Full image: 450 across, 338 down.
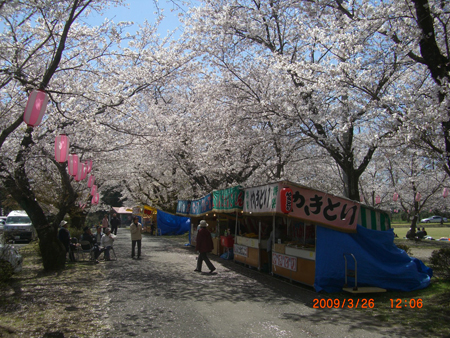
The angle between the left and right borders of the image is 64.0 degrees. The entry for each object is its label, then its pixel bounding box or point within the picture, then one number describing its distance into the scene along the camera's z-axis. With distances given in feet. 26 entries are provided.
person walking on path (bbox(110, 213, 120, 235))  93.81
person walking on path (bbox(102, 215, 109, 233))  85.17
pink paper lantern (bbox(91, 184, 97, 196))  68.22
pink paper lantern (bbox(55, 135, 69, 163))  34.78
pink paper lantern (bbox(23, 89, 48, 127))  25.96
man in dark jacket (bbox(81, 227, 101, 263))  50.75
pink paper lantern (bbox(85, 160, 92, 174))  51.25
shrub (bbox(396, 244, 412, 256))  45.15
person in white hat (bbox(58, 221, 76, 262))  46.02
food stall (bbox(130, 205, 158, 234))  120.62
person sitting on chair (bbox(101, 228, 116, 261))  50.62
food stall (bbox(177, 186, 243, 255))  45.55
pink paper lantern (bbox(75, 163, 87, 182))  43.65
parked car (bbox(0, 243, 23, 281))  29.70
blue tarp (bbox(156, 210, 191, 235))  108.88
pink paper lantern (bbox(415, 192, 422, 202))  84.07
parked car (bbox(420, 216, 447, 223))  222.28
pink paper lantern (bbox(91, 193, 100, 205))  69.92
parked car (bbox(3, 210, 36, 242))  81.66
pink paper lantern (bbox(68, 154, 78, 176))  41.50
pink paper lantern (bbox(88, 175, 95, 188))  58.27
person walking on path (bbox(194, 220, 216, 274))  40.09
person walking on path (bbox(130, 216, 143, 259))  51.26
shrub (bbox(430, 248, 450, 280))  32.58
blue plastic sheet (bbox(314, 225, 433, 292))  29.89
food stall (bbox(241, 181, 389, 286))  31.14
